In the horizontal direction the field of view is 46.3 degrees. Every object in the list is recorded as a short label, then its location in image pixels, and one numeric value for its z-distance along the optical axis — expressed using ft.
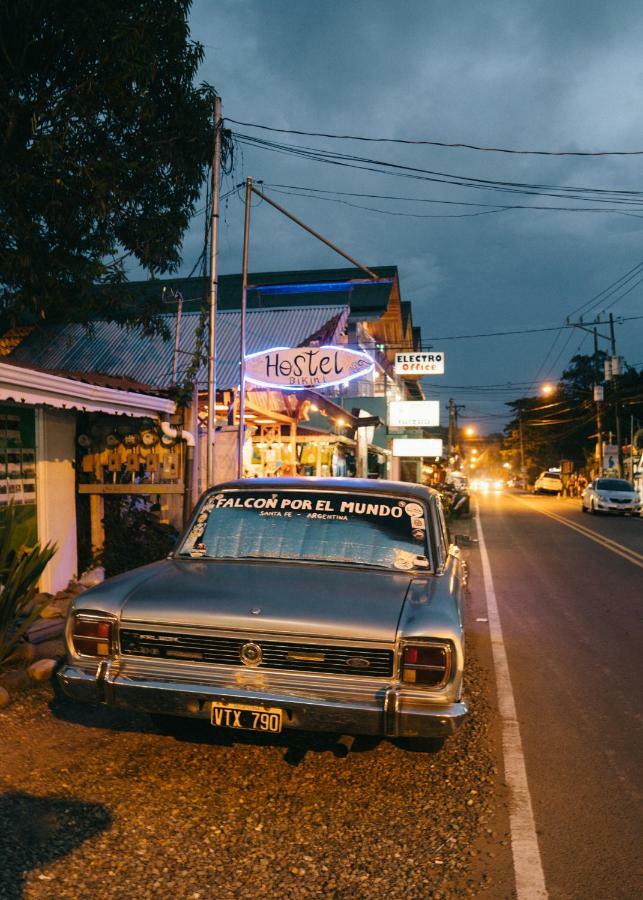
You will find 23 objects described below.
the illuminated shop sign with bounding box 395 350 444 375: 107.24
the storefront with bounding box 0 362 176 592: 27.14
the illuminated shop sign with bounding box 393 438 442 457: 115.80
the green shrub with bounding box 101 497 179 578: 35.01
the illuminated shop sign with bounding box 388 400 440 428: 116.18
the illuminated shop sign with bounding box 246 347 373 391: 47.24
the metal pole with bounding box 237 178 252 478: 41.73
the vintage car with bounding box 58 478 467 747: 12.30
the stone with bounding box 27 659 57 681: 19.33
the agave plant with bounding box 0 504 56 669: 19.36
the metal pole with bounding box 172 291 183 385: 52.32
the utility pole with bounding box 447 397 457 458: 243.19
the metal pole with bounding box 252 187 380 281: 42.45
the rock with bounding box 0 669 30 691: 18.66
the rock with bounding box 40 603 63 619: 26.48
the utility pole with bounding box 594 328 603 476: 154.61
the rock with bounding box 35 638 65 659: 22.08
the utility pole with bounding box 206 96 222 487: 36.50
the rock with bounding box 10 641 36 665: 20.31
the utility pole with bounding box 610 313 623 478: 143.95
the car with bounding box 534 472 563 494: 197.98
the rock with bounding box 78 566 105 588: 31.32
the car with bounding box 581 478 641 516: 97.14
